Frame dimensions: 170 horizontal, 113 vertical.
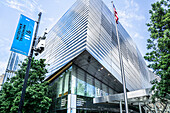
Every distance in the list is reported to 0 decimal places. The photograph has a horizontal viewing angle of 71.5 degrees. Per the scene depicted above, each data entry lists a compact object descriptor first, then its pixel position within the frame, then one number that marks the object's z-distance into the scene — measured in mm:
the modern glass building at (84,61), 16328
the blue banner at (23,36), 5188
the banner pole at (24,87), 4220
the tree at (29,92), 13631
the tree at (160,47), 8406
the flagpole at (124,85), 7114
